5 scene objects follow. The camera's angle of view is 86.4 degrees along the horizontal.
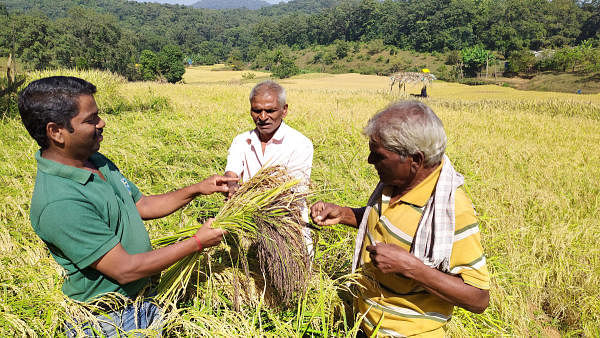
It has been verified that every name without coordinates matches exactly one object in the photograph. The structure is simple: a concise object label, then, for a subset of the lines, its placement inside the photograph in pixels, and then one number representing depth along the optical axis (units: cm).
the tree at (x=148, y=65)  5034
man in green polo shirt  124
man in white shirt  238
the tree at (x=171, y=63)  4881
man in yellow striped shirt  127
